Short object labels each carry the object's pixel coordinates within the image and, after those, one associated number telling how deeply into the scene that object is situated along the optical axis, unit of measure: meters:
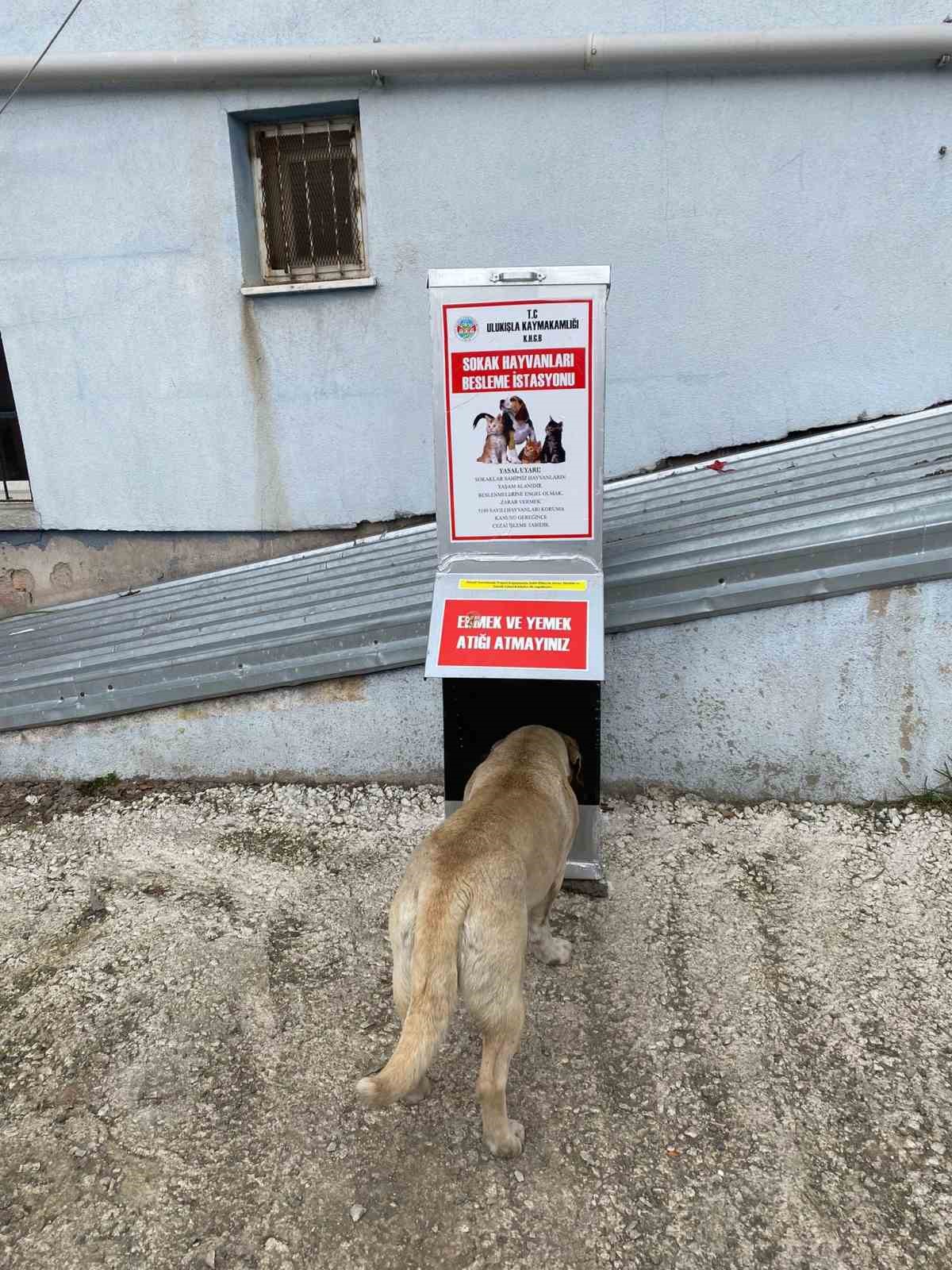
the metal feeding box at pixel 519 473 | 3.14
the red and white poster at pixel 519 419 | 3.17
